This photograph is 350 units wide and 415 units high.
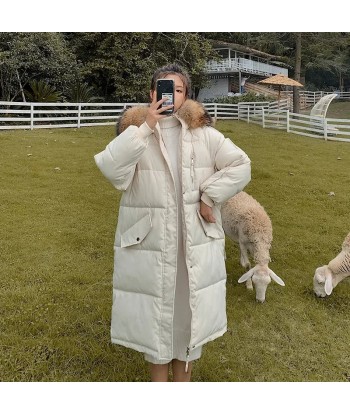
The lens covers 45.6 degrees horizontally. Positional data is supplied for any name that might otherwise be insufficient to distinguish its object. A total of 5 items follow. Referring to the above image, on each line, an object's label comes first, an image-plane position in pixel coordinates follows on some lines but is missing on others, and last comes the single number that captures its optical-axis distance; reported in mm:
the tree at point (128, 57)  17062
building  24500
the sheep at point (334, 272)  3975
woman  2123
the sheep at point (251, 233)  3832
